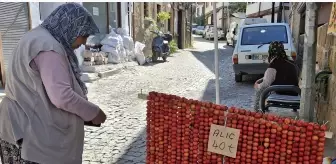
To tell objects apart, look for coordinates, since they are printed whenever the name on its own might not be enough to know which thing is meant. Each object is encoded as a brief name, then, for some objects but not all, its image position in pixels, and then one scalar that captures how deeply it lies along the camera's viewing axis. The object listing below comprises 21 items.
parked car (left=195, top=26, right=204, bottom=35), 40.37
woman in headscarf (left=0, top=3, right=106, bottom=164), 1.82
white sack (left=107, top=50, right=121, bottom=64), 10.16
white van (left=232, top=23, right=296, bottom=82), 7.99
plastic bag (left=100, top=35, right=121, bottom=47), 10.13
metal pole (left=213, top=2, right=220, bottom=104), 2.75
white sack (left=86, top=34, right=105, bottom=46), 10.01
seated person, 4.36
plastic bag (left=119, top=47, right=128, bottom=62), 10.63
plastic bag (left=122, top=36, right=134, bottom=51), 11.11
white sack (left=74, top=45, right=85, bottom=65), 8.62
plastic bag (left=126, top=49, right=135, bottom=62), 11.30
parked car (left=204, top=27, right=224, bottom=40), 32.16
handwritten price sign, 1.90
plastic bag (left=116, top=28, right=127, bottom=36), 11.35
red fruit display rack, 1.77
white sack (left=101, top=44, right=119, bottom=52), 10.06
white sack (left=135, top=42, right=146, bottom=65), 11.91
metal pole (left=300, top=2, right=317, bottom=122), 3.32
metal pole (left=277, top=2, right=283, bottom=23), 18.09
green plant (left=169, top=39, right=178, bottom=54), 16.66
